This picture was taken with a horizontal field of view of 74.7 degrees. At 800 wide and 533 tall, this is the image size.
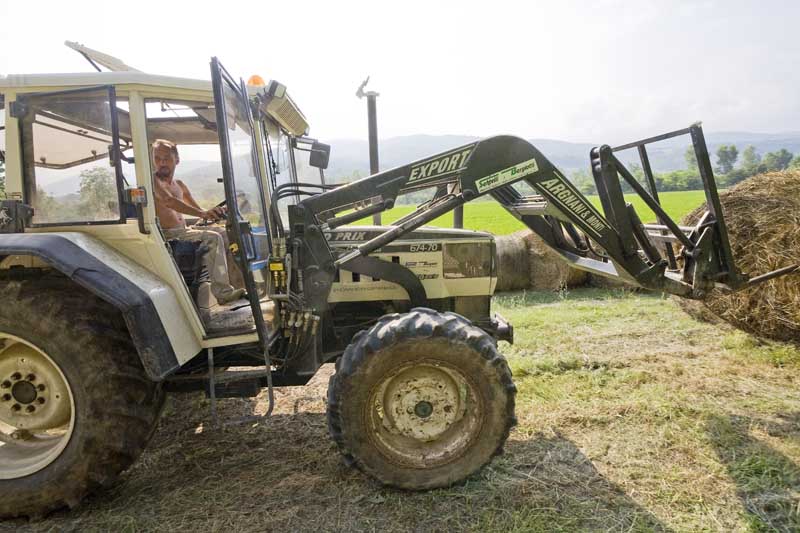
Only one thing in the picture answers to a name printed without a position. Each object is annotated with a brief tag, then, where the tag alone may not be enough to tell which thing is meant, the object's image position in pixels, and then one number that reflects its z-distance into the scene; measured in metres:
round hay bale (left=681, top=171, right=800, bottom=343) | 4.92
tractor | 2.70
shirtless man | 3.20
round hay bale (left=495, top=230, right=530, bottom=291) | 8.74
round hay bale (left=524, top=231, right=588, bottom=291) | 8.58
